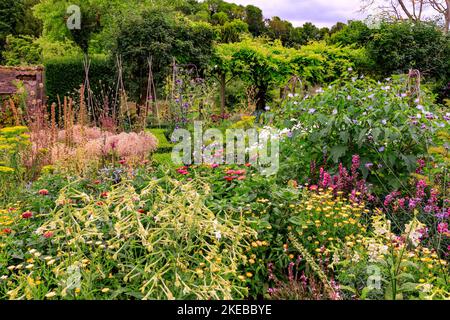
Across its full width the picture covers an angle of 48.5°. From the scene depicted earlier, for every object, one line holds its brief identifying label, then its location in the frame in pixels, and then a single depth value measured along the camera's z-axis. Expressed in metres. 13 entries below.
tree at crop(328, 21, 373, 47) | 13.57
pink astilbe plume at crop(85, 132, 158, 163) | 5.95
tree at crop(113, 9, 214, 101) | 10.63
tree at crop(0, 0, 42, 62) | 23.80
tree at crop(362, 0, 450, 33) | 18.55
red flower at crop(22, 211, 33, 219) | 3.27
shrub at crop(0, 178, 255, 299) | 2.50
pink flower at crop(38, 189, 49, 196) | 3.52
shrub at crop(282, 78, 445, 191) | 4.33
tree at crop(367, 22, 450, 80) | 12.34
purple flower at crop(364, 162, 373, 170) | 4.26
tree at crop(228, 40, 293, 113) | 11.50
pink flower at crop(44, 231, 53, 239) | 2.85
